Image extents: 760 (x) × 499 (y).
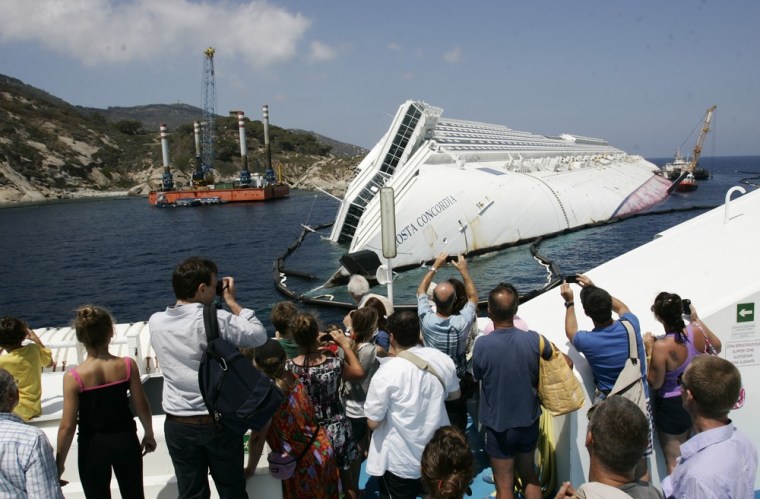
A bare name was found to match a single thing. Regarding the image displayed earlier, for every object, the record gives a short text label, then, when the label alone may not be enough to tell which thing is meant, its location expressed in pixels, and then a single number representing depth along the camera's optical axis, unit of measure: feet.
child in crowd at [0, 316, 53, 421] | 15.49
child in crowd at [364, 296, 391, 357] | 18.44
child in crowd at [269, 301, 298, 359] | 15.24
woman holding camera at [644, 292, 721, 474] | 14.26
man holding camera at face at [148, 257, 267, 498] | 12.59
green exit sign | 16.26
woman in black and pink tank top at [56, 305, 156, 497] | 12.24
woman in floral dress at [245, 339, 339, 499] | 13.37
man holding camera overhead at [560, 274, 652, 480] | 14.16
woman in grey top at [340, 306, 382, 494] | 15.59
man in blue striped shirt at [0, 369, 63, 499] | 9.77
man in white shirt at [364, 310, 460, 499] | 13.07
